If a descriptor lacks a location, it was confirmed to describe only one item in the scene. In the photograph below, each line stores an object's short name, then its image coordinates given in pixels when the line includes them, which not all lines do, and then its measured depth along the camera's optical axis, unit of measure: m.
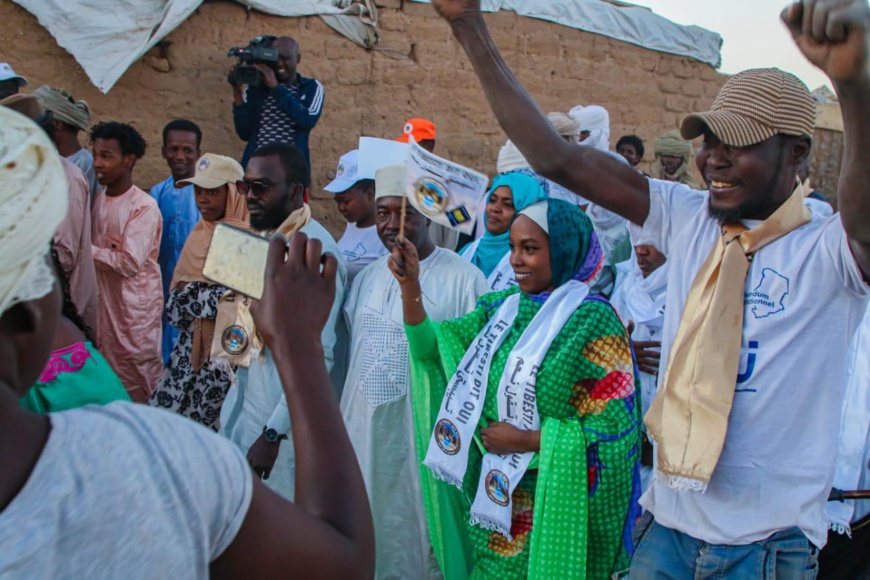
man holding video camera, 5.98
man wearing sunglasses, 3.71
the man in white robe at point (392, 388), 3.74
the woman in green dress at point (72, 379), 1.81
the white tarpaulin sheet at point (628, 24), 8.11
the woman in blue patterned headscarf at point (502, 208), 4.66
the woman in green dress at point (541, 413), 2.88
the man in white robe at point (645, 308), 4.07
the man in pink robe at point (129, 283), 5.02
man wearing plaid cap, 2.16
